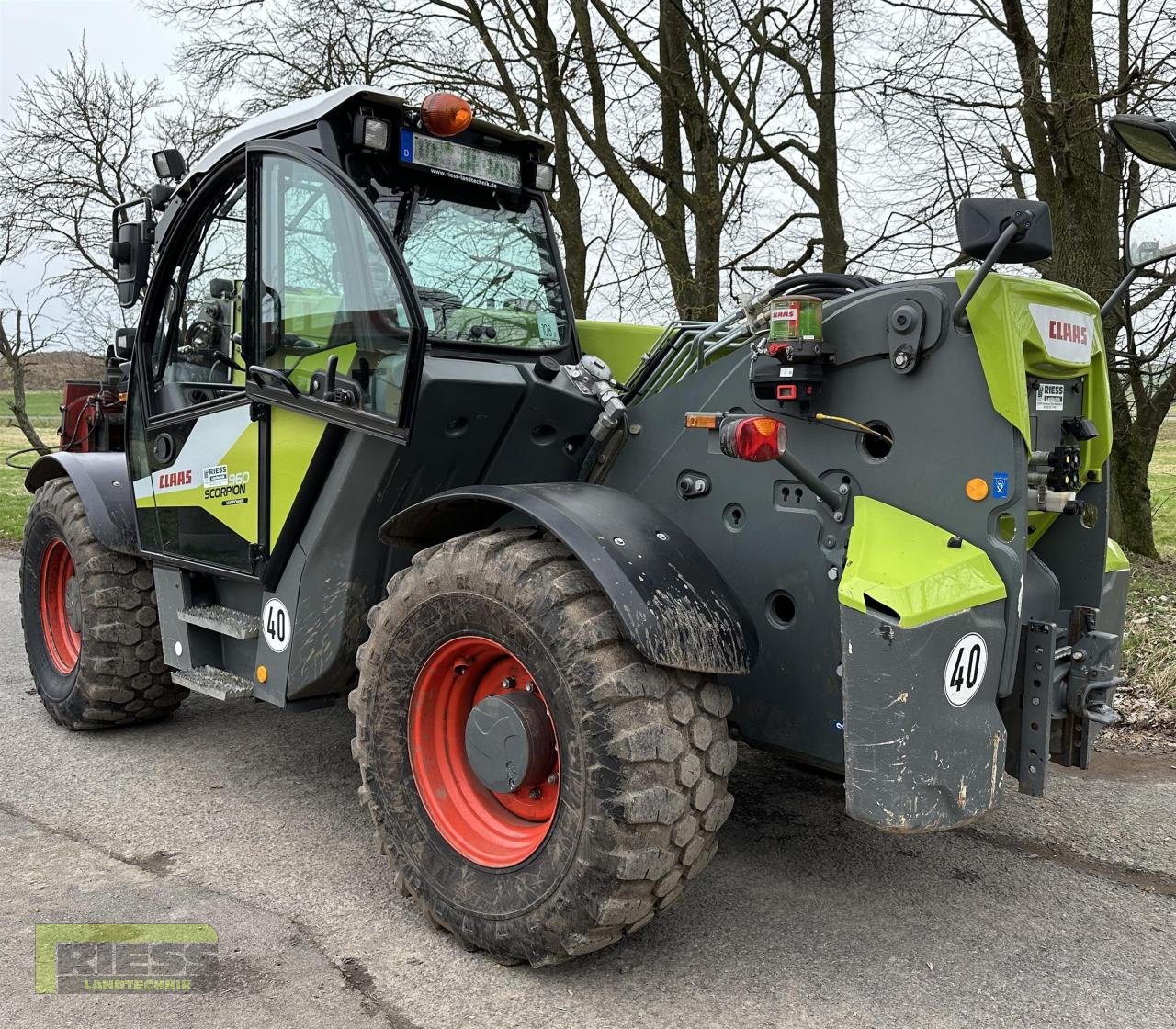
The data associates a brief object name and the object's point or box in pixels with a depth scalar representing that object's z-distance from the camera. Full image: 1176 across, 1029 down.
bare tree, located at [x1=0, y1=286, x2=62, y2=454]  12.84
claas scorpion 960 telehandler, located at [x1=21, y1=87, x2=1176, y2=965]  2.80
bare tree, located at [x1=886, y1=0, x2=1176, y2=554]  7.53
